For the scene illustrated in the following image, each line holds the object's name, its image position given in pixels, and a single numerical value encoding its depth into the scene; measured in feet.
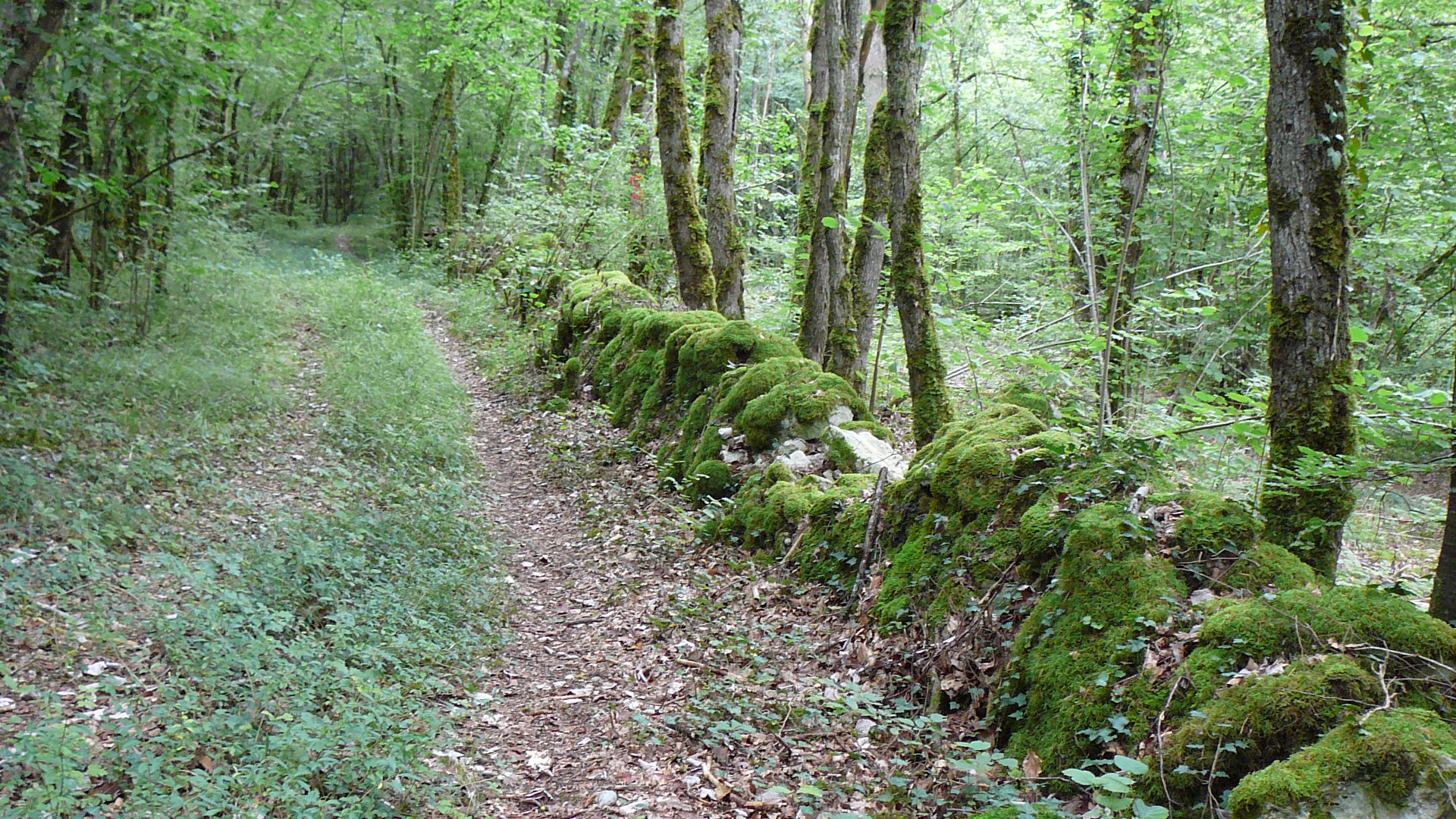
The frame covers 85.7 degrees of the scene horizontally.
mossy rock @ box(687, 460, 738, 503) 24.61
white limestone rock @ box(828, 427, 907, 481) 21.93
